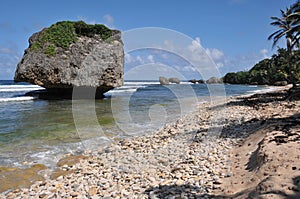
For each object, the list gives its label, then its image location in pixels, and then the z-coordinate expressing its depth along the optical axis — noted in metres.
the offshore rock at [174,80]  86.29
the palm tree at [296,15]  17.13
